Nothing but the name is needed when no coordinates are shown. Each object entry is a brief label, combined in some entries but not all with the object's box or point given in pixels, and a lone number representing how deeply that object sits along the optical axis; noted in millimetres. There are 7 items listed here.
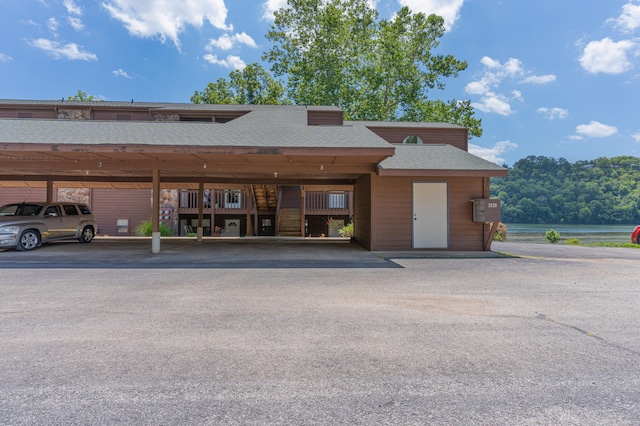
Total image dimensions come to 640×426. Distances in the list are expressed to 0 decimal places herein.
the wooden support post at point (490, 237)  12055
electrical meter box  11594
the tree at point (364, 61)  30172
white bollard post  11354
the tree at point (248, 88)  33062
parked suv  11281
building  10000
